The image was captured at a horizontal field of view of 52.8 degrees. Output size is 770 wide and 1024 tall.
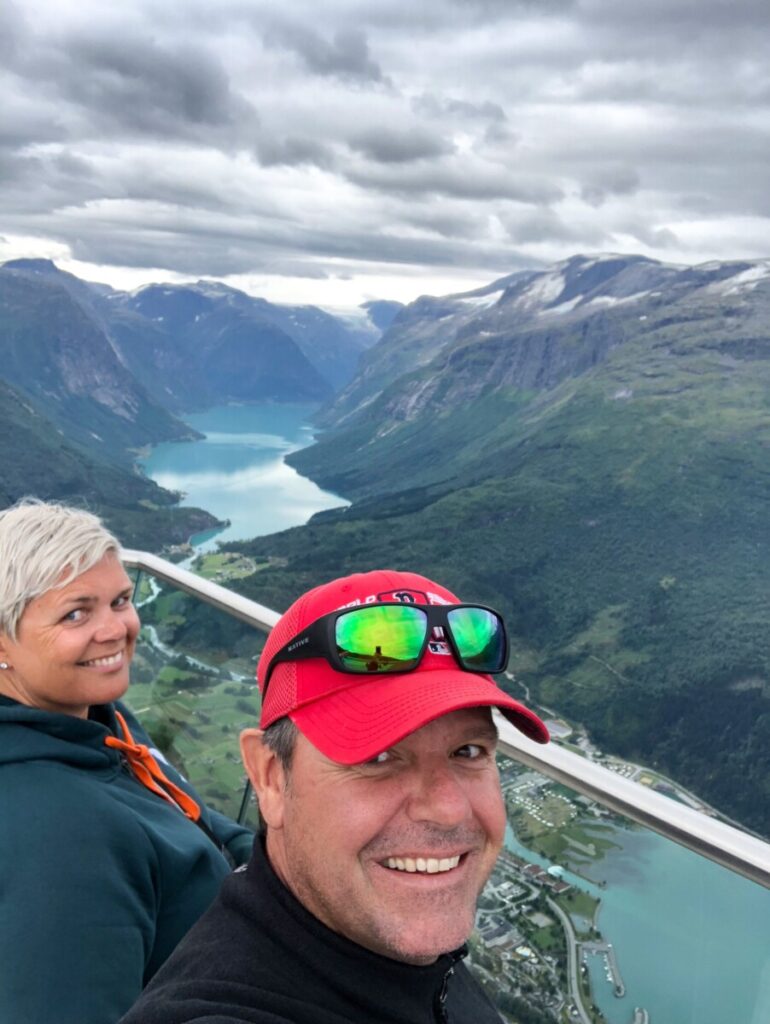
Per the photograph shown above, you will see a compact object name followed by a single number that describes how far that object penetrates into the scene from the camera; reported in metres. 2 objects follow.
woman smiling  0.54
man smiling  0.43
